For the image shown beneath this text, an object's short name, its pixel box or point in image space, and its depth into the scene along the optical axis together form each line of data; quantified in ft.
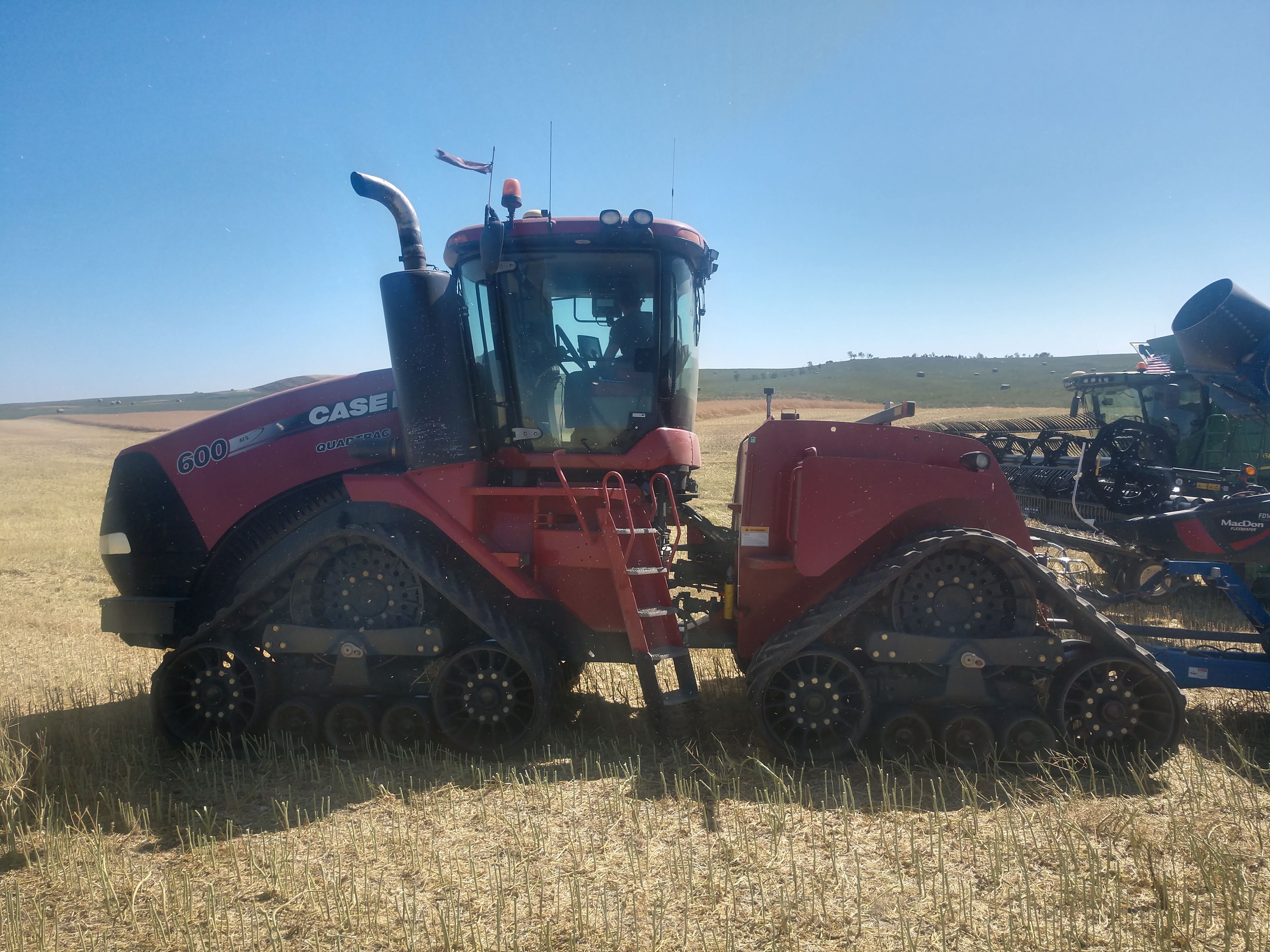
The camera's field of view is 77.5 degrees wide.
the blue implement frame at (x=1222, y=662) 14.49
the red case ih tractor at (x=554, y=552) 13.41
